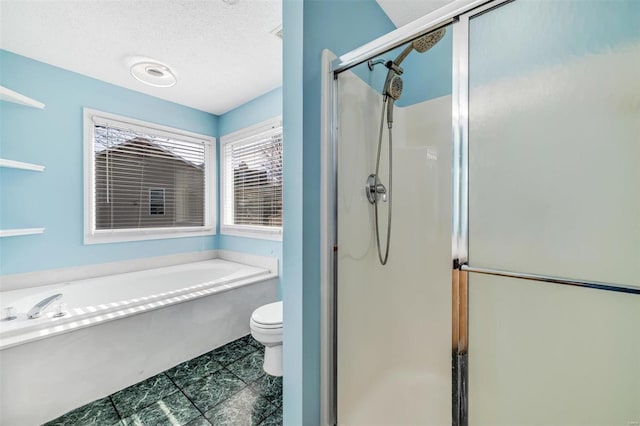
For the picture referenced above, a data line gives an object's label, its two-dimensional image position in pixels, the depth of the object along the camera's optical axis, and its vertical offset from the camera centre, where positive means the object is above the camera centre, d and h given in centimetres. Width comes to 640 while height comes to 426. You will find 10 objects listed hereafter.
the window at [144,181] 245 +32
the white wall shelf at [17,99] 181 +80
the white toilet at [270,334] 173 -79
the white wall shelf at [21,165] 180 +32
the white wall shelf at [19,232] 183 -15
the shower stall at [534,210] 88 +1
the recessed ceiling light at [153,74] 212 +113
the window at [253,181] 269 +33
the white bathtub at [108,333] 140 -79
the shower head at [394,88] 149 +71
